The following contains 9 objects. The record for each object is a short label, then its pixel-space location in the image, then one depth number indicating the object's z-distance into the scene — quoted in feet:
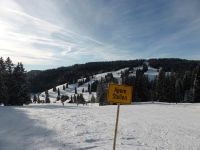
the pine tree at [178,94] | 186.39
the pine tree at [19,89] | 114.83
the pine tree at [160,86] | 156.02
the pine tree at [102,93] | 202.37
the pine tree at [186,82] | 203.31
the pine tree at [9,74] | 118.81
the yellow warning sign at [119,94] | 18.79
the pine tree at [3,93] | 107.02
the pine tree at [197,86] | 125.88
